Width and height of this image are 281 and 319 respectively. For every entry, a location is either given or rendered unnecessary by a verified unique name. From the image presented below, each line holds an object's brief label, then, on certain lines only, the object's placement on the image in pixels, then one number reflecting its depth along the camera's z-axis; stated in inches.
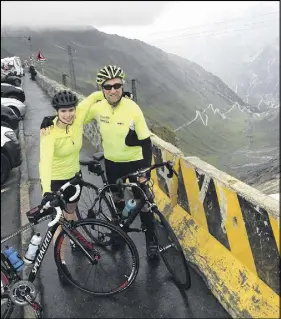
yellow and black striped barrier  148.6
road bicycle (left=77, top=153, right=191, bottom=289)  182.9
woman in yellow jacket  170.4
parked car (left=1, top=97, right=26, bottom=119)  599.2
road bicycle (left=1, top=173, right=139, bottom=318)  166.7
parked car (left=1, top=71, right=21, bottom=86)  818.8
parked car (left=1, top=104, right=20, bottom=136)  483.8
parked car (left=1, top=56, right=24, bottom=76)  1068.5
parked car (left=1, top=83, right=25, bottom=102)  673.5
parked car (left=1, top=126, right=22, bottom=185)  374.2
